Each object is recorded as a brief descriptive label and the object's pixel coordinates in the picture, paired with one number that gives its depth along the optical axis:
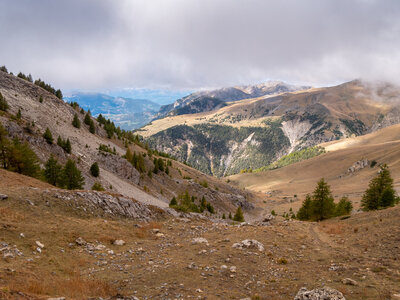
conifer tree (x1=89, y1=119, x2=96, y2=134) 94.14
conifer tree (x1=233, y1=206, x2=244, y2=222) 69.44
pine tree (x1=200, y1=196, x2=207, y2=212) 76.07
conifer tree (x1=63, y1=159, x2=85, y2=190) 43.53
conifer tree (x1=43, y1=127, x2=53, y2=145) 57.97
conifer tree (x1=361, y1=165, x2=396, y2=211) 45.06
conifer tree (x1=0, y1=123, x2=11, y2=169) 36.00
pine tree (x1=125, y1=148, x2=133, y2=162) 83.21
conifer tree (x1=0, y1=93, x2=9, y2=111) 63.85
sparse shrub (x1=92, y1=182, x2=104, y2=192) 41.66
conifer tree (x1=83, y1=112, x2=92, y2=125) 97.62
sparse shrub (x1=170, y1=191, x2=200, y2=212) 60.83
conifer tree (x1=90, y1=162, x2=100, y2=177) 57.72
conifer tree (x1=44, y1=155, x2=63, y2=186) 42.03
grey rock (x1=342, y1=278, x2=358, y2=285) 12.24
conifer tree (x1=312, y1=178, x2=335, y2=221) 46.06
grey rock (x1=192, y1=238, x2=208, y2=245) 20.16
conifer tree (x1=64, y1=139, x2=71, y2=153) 61.28
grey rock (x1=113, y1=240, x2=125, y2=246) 18.32
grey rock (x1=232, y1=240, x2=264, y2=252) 18.76
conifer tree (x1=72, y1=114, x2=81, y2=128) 86.50
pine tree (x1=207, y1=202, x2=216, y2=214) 79.47
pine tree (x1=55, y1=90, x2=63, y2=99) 109.86
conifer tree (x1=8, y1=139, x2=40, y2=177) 36.50
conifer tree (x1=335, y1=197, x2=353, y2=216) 50.28
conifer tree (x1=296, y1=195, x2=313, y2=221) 51.37
